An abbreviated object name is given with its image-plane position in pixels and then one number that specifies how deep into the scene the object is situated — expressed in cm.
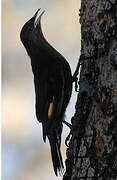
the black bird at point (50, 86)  853
